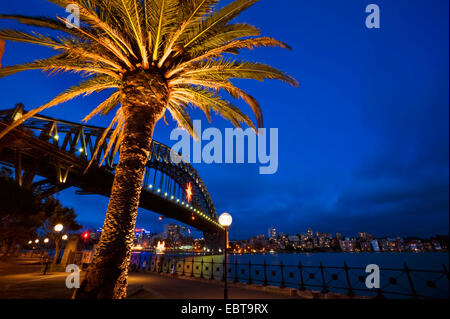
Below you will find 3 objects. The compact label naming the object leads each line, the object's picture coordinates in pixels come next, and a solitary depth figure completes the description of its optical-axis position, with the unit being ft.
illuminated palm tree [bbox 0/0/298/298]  15.03
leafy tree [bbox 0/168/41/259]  43.37
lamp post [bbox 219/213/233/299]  25.63
